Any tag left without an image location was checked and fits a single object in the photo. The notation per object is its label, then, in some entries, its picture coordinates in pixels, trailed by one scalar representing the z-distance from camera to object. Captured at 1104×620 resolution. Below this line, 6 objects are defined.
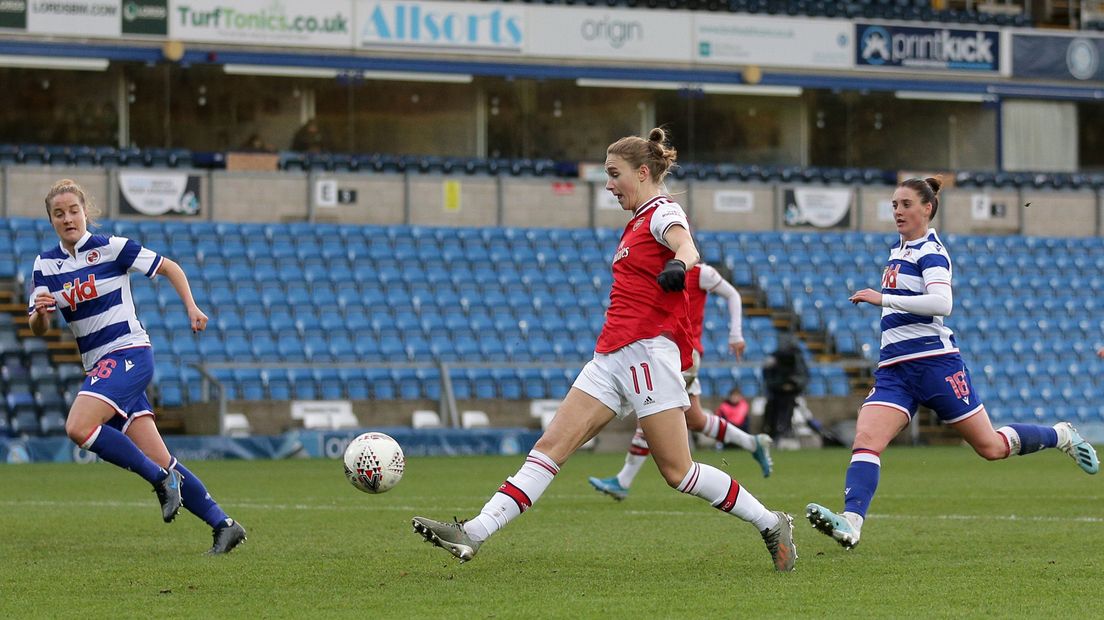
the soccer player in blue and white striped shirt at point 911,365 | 18.41
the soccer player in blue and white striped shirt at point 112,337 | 18.77
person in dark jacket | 49.69
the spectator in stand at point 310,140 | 72.00
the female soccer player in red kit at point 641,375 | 16.11
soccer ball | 18.11
